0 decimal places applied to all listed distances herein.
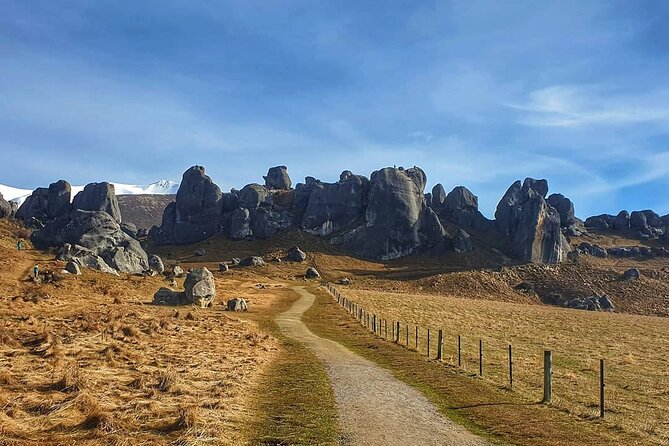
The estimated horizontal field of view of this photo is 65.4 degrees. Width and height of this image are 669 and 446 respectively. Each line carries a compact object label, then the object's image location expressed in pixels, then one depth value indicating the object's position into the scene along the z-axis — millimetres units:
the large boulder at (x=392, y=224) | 150750
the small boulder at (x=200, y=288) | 50500
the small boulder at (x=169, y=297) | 50594
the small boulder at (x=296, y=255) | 132375
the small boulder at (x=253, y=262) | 121562
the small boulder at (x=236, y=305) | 50091
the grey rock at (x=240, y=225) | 159250
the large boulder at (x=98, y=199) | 162000
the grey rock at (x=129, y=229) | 145750
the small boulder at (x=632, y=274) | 116812
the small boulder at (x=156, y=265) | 89994
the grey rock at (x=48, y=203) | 165625
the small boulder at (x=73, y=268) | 61188
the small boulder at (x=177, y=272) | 85375
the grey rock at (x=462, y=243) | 147000
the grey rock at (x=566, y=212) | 192125
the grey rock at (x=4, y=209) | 137500
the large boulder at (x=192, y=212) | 166750
